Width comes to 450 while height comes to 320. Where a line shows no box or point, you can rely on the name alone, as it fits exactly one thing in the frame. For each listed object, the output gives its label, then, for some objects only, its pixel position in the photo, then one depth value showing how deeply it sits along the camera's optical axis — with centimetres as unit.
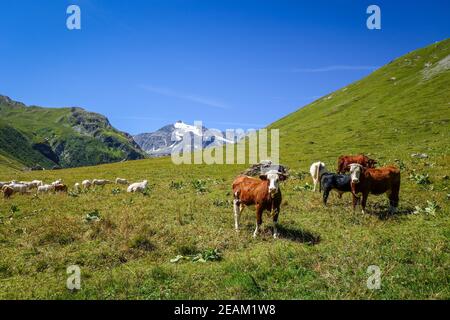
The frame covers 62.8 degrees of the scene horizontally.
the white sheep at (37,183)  3336
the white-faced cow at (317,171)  2612
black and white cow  1922
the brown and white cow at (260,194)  1480
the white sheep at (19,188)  2939
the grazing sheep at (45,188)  3031
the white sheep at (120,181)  3959
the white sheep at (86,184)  3575
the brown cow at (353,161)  2798
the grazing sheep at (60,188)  3061
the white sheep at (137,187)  3015
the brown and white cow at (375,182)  1797
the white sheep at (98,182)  3750
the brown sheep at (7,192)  2741
